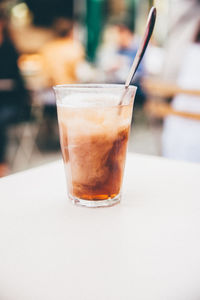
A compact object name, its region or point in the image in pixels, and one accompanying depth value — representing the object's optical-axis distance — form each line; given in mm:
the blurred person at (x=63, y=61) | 4406
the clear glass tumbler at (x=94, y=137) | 591
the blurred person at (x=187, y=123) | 2092
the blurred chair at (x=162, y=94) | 1878
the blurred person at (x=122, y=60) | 4909
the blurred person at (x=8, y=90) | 3372
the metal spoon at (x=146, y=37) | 547
